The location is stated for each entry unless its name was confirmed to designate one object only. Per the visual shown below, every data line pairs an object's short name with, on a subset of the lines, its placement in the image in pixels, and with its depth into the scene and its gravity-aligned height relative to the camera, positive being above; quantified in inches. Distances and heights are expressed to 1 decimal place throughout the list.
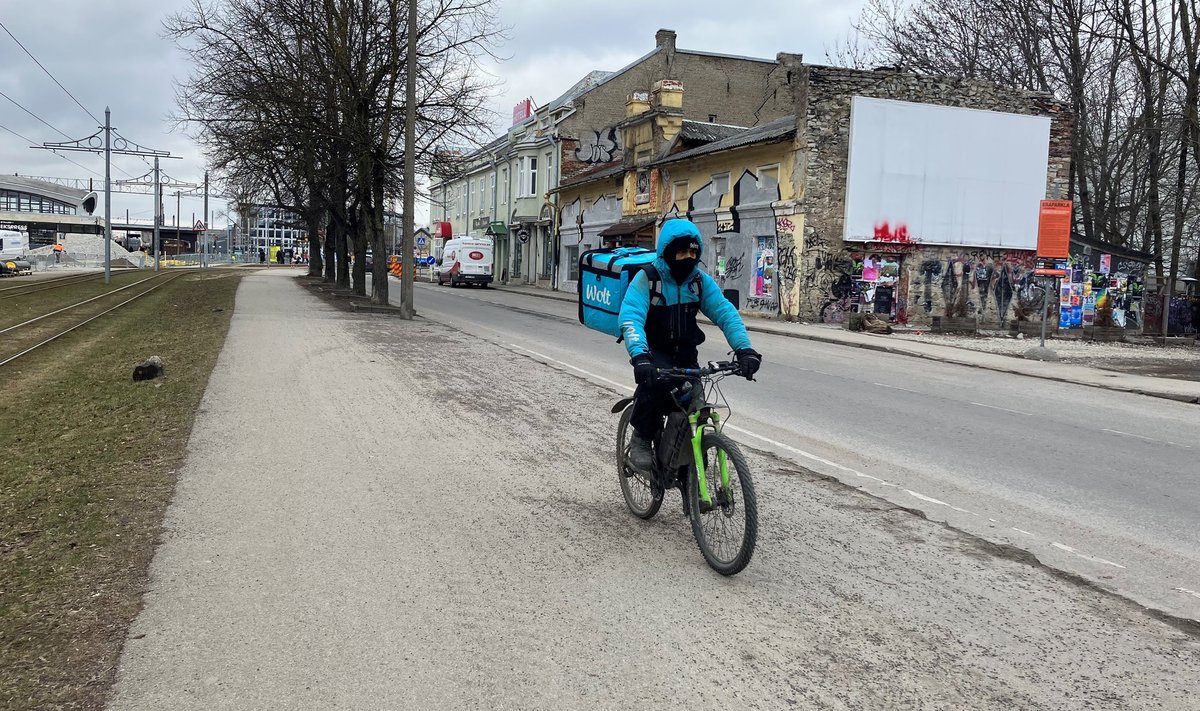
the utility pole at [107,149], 1568.7 +206.1
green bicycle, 171.9 -38.4
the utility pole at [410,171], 823.7 +101.1
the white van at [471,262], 1860.2 +35.2
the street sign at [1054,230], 724.7 +56.7
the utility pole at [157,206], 2110.0 +146.9
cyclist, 182.9 -6.6
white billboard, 1035.9 +142.1
